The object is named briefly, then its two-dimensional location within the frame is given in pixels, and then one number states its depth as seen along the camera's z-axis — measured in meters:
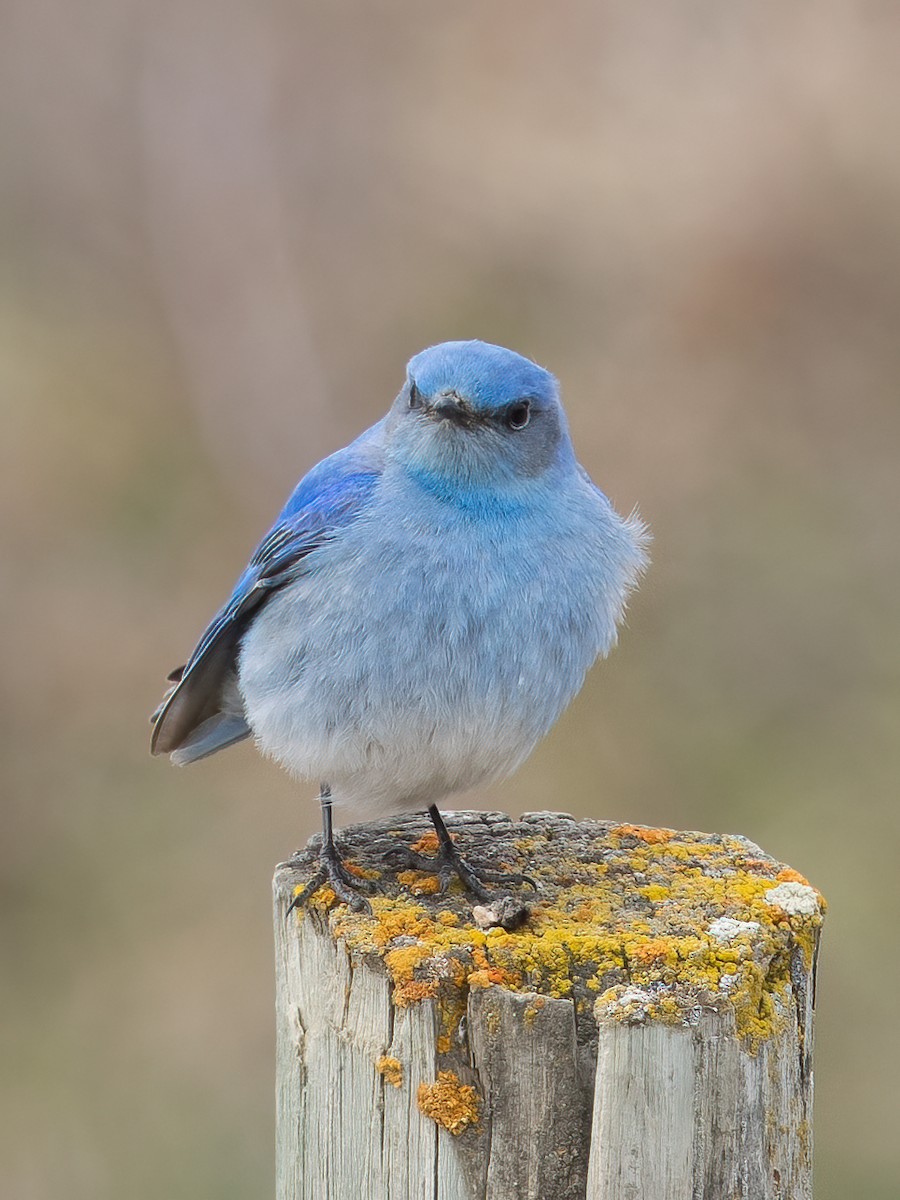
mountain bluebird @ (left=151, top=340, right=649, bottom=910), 7.09
